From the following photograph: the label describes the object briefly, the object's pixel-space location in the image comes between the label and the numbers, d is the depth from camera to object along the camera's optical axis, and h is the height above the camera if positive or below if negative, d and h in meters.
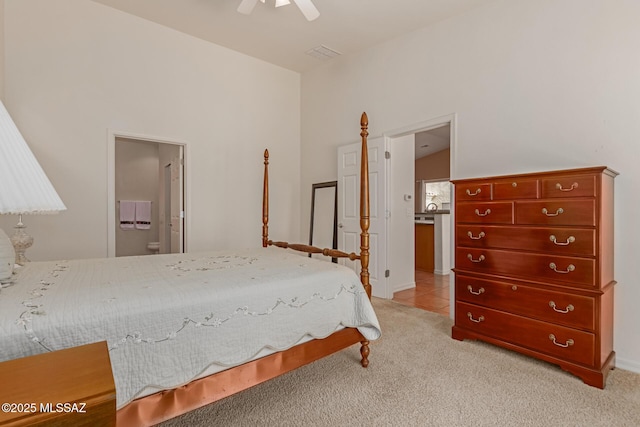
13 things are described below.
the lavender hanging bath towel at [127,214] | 6.05 -0.06
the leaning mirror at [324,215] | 4.70 -0.05
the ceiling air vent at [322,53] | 4.35 +2.24
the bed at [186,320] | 1.24 -0.49
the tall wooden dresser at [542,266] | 2.08 -0.39
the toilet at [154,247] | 5.95 -0.68
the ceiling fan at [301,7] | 2.66 +1.75
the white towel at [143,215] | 6.19 -0.08
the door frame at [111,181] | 3.53 +0.33
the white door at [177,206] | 4.16 +0.07
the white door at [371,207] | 4.09 +0.07
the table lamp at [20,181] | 0.67 +0.07
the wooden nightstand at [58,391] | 0.64 -0.40
